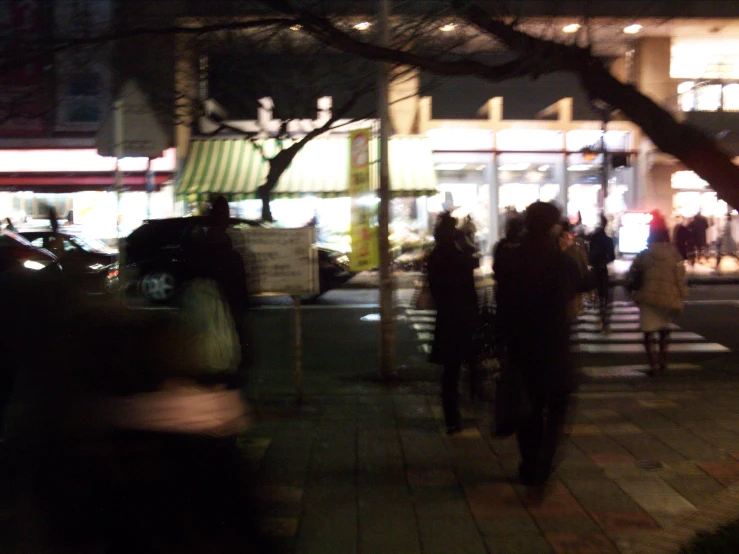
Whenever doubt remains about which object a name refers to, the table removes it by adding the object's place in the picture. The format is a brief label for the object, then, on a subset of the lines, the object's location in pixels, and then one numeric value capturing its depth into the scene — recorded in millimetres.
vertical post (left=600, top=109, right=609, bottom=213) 22812
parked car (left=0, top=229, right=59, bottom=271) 13461
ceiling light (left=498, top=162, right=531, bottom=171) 27506
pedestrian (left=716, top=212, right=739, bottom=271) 24203
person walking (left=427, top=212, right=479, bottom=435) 7254
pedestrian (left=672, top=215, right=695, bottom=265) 23278
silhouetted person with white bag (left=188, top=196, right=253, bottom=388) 6453
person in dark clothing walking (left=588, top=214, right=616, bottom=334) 14047
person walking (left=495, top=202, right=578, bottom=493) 5594
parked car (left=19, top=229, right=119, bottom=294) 5340
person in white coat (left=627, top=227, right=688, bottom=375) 9750
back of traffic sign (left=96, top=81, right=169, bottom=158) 8695
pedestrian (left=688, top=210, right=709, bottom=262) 25125
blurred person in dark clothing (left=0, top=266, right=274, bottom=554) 3908
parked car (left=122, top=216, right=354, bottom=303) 16266
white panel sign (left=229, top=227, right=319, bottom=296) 8336
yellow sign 9453
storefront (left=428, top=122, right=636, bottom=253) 26938
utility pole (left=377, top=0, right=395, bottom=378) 9578
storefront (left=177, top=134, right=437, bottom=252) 24094
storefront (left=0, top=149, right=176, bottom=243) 25000
